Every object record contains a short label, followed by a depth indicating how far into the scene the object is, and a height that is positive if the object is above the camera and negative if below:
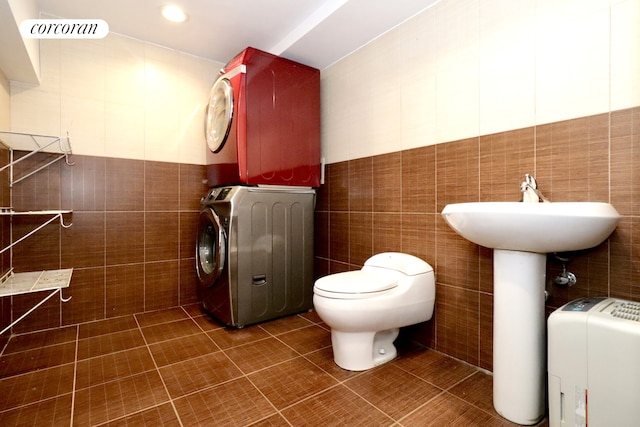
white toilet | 1.54 -0.52
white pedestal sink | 1.07 -0.33
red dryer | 2.11 +0.65
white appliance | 0.89 -0.50
